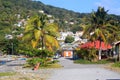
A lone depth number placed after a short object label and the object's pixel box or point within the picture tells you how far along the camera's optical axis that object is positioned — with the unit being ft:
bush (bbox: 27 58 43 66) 143.43
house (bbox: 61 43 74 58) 375.35
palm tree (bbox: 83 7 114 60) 197.88
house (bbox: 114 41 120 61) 183.21
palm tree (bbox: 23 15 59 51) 175.42
